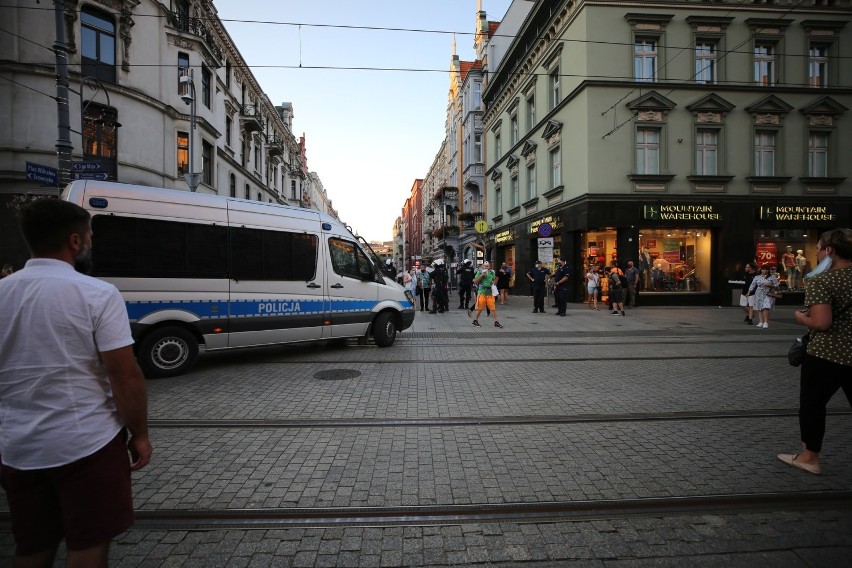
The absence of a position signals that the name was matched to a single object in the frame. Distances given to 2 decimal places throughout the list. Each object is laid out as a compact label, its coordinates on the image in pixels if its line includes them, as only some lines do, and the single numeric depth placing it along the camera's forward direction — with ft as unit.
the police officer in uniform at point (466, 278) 63.26
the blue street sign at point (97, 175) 27.94
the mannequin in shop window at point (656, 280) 65.31
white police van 21.08
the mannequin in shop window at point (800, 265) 67.41
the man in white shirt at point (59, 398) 5.33
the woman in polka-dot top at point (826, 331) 10.42
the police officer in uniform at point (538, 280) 55.52
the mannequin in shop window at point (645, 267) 64.78
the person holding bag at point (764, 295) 42.06
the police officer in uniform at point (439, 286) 57.21
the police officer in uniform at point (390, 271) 33.10
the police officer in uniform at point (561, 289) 52.13
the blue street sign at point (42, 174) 26.30
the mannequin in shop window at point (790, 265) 67.26
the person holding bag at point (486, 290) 42.98
